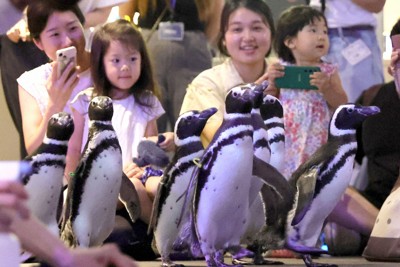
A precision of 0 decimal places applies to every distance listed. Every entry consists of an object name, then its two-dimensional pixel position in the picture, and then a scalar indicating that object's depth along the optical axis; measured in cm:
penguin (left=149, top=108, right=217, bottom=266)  607
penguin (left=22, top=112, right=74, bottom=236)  598
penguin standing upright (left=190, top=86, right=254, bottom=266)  590
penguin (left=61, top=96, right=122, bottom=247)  601
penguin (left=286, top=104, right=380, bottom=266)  625
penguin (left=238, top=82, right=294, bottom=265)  607
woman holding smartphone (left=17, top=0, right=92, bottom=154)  684
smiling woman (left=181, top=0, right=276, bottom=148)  721
